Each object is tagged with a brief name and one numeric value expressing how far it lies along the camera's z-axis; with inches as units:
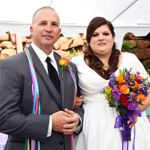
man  84.9
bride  110.2
